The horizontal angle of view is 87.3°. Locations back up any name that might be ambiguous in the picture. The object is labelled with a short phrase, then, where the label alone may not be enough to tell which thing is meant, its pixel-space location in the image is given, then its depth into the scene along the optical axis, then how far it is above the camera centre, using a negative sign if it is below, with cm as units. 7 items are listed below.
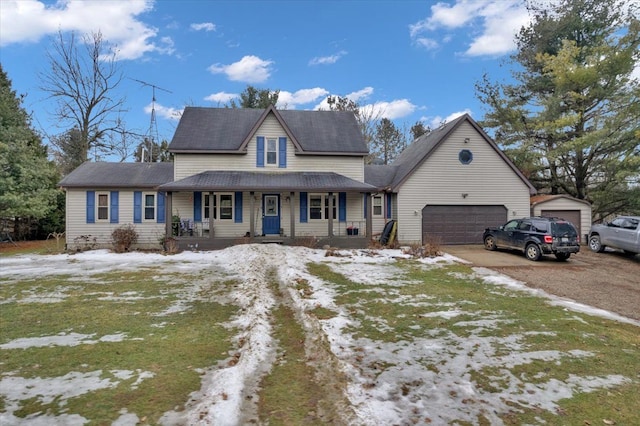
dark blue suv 1273 -93
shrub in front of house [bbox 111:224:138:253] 1490 -92
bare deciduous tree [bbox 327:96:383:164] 3425 +1053
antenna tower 1930 +712
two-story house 1672 +144
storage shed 1852 +22
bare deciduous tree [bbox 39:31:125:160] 2448 +1048
